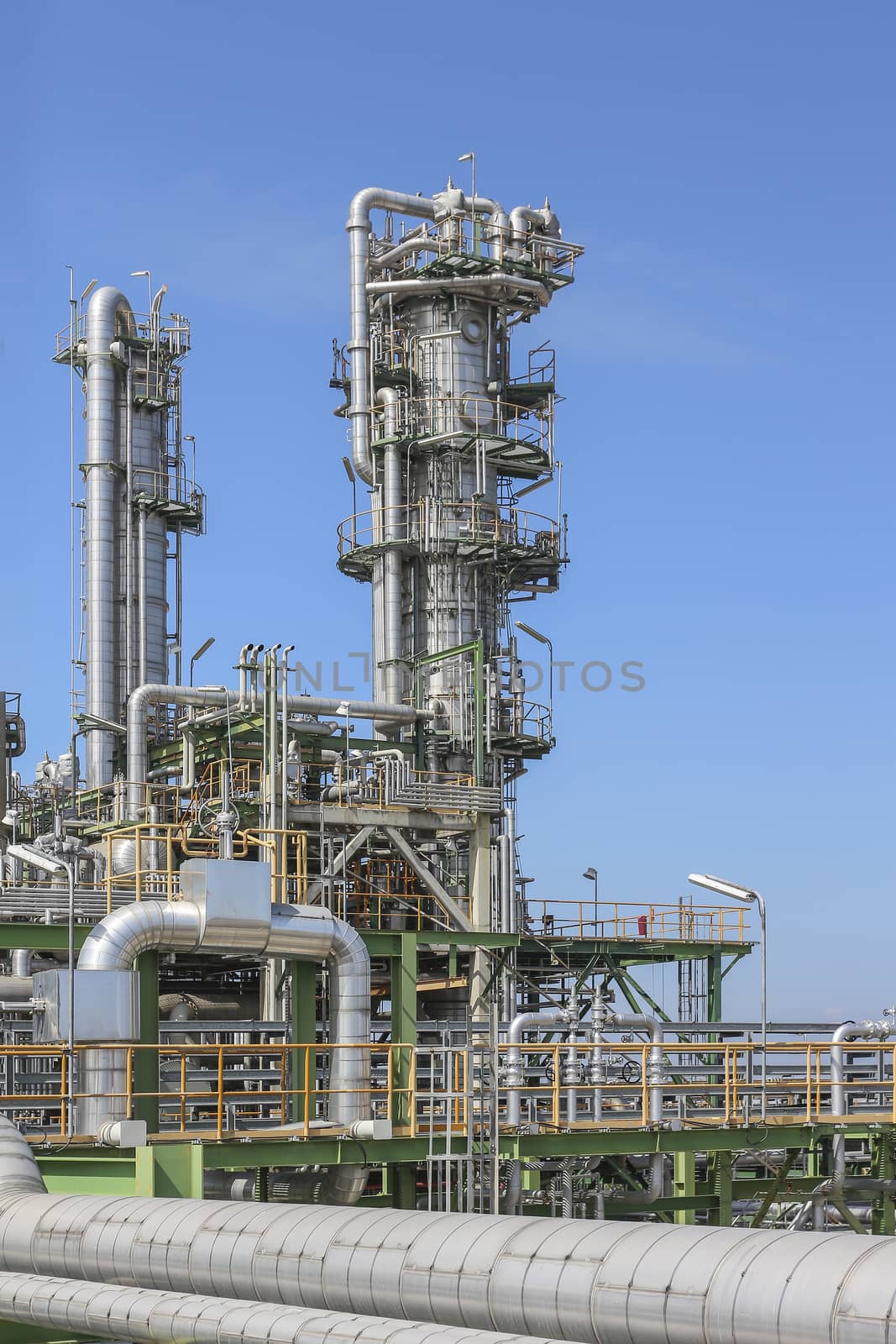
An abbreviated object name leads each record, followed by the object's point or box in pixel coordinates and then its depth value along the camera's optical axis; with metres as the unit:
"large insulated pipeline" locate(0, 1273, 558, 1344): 12.09
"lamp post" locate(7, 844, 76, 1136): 31.50
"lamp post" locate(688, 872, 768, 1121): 25.61
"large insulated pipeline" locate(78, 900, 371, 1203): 22.95
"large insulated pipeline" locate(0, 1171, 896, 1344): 10.77
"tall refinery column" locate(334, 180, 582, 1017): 42.38
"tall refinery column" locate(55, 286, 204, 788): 46.31
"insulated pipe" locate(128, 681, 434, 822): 36.72
